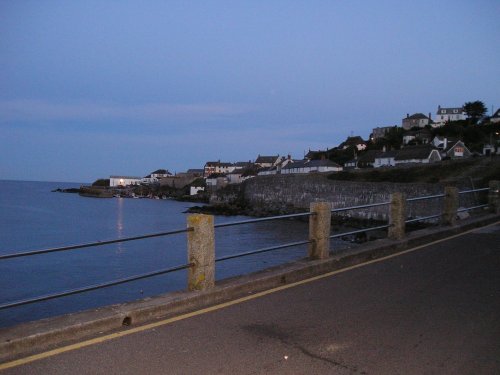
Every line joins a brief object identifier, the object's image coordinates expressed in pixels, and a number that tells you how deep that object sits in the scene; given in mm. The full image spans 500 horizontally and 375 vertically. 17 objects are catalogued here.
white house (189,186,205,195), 154750
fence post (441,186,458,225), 13835
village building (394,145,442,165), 93500
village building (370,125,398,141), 153675
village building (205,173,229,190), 146500
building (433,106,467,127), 138250
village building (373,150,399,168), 103044
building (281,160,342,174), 115312
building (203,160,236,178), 188000
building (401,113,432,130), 145375
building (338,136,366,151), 148500
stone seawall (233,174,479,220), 54406
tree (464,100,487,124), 125856
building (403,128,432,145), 119438
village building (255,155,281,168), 171125
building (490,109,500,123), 120144
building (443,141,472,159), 98062
